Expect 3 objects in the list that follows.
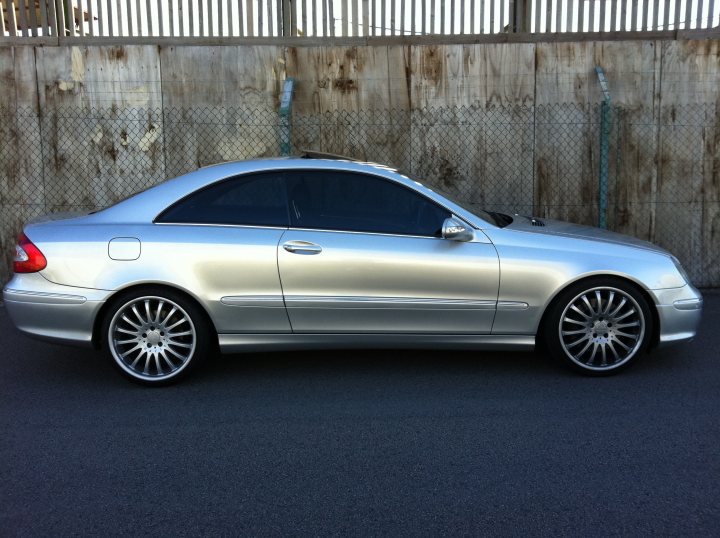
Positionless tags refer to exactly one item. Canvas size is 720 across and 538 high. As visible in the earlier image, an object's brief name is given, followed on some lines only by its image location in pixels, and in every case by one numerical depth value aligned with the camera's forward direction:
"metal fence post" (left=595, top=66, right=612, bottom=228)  7.35
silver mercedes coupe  4.67
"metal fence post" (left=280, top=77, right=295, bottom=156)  7.14
